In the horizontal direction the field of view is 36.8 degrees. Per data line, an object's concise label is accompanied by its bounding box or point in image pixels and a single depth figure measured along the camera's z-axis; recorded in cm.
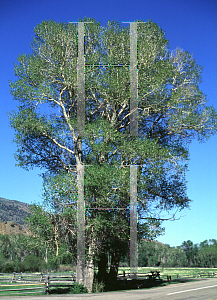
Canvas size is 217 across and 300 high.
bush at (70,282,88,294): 1730
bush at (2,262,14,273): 5786
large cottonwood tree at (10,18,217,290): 1719
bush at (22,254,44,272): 6606
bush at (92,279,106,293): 1820
